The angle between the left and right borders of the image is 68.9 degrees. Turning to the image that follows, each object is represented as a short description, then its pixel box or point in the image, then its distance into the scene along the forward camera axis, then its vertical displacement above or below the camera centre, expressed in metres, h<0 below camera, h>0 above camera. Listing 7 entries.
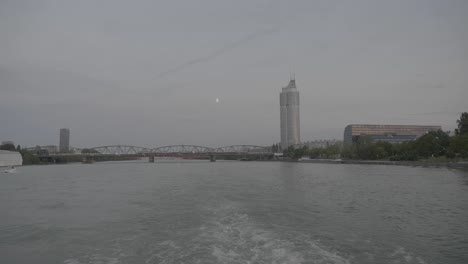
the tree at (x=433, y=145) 83.30 +1.39
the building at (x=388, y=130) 185.00 +11.50
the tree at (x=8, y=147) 128.62 +2.47
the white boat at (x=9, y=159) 94.42 -1.57
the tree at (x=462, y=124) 84.56 +6.49
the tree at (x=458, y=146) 71.77 +0.89
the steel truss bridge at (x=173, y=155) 137.12 -0.88
